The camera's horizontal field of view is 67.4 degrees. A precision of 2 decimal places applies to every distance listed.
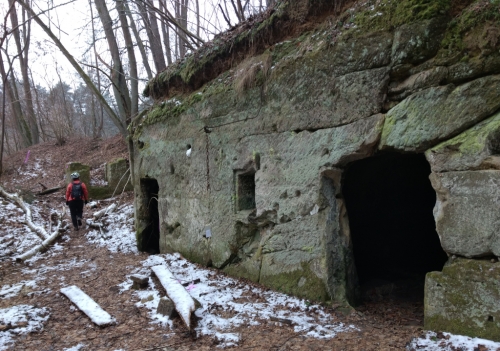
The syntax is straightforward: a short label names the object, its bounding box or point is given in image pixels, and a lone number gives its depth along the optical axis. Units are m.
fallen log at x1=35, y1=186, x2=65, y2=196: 12.86
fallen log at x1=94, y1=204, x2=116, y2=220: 9.81
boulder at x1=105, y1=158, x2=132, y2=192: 12.63
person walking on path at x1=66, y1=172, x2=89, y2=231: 8.89
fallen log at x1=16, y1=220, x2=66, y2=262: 6.82
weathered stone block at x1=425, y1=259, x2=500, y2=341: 3.05
